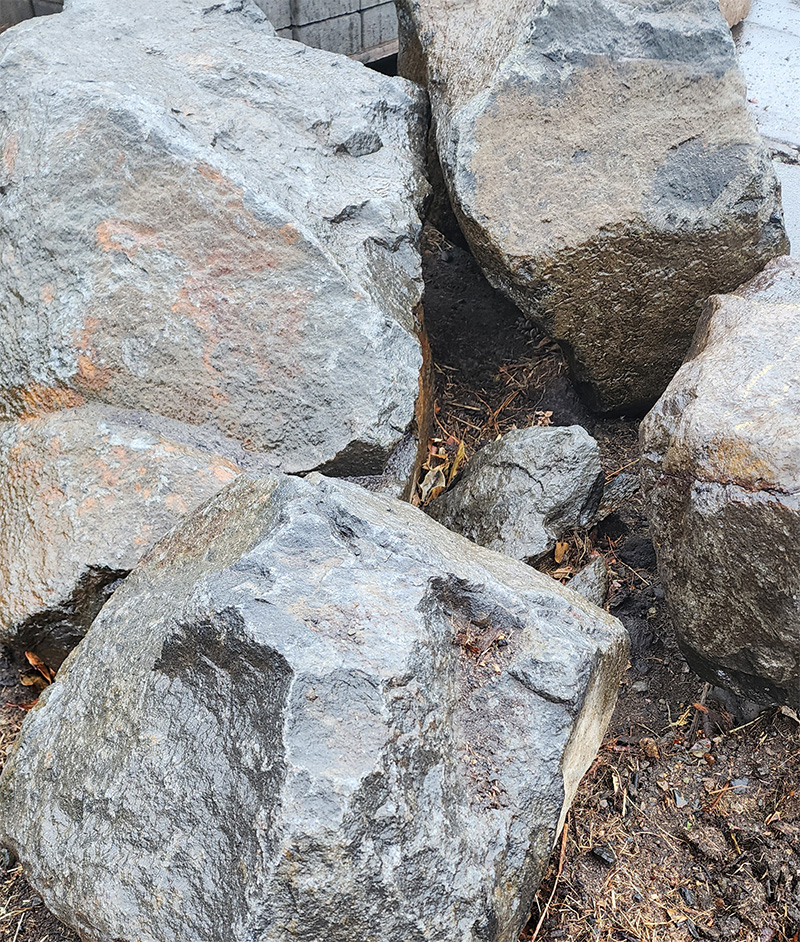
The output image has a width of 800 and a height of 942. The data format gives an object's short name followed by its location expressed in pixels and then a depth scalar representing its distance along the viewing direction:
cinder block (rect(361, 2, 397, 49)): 4.36
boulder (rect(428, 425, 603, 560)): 2.50
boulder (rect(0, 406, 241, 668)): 2.04
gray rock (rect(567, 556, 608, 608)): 2.40
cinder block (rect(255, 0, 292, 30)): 4.02
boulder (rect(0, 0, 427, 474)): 2.28
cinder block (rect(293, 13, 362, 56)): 4.21
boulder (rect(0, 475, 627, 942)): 1.35
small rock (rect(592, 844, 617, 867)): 1.93
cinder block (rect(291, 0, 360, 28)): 4.11
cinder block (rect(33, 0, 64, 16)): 3.77
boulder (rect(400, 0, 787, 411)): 2.60
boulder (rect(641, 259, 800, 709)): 1.80
